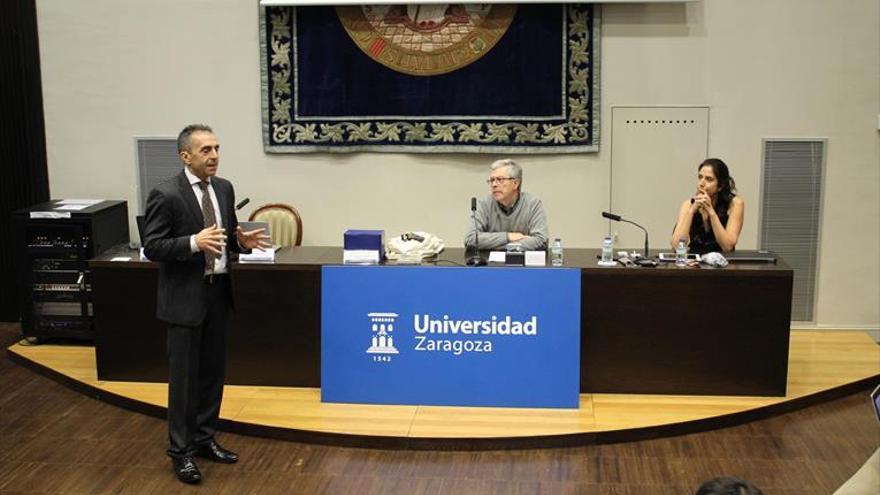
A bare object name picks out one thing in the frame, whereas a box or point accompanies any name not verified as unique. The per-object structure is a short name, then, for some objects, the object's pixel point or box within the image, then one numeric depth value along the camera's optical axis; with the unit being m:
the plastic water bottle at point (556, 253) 5.20
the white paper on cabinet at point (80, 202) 6.84
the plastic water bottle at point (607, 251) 5.13
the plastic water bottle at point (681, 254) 5.23
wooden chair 6.85
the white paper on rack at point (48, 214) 6.45
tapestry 6.67
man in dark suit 4.25
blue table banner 5.09
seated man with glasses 5.39
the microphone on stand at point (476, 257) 5.17
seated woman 5.47
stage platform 4.80
